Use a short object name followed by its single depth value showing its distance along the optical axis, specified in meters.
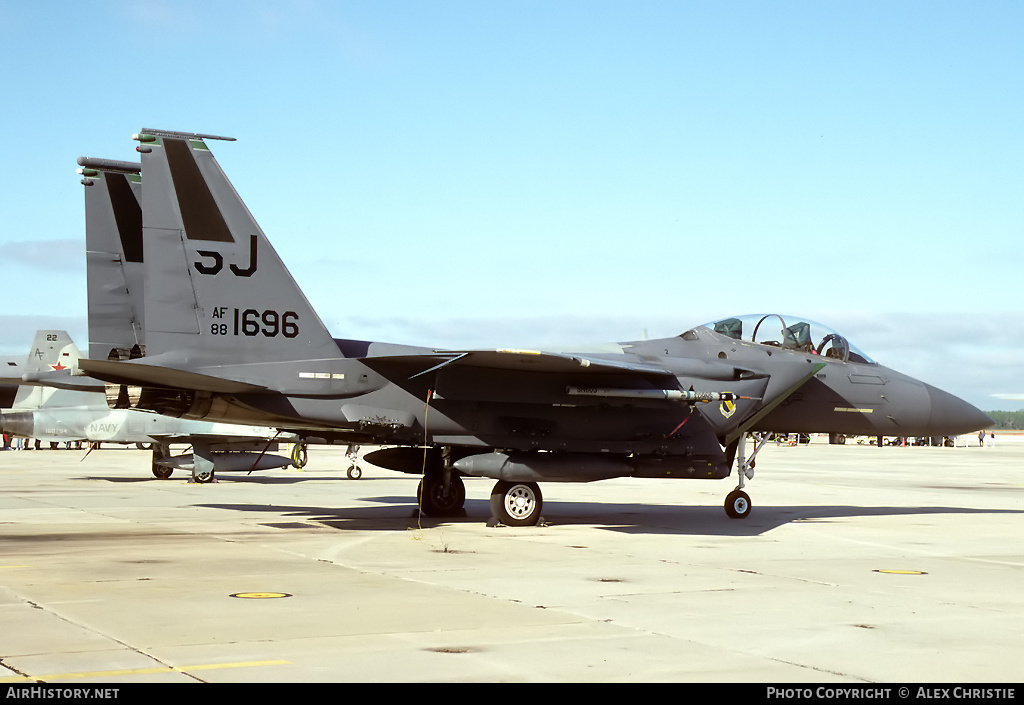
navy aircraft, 28.16
